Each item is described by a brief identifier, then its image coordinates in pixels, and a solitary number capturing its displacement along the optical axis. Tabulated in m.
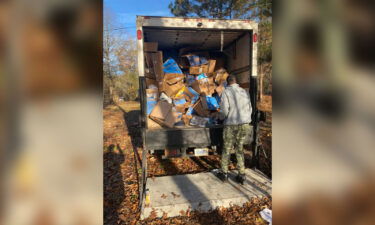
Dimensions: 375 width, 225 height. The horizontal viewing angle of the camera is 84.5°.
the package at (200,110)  4.84
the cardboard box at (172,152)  3.94
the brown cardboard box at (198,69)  5.64
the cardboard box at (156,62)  4.90
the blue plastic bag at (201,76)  5.61
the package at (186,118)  4.58
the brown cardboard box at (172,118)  3.99
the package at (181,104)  4.93
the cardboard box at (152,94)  4.49
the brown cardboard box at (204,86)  5.44
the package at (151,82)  4.89
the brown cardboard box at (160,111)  4.03
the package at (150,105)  4.22
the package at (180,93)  5.12
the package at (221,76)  5.59
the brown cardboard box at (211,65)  5.72
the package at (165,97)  4.83
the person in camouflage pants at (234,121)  3.64
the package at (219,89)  5.41
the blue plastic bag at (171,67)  5.31
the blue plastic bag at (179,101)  5.01
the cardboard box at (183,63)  5.79
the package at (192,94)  5.25
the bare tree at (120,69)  23.39
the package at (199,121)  4.40
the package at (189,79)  5.63
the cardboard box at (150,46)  4.79
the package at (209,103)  4.98
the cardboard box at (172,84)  5.02
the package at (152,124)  3.98
